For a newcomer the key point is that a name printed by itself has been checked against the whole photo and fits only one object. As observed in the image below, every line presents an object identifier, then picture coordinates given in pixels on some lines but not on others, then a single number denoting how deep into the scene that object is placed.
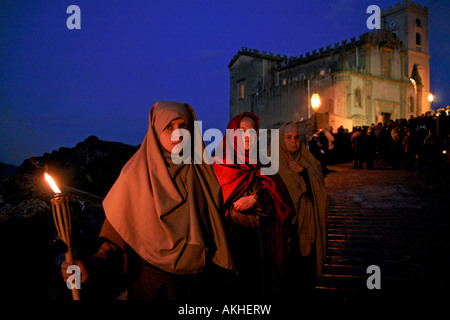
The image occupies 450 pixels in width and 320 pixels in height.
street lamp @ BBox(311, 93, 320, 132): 24.00
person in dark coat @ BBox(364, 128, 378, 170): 15.91
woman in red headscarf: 3.62
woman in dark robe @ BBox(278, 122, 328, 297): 4.14
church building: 33.03
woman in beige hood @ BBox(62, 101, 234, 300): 2.21
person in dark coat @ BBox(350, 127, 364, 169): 16.11
